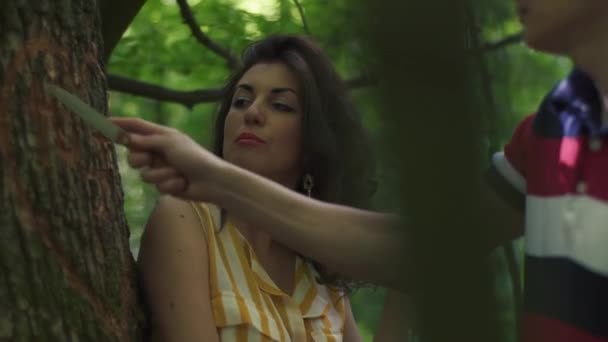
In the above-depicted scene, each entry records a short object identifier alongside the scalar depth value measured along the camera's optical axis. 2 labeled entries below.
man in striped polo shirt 1.19
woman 2.48
